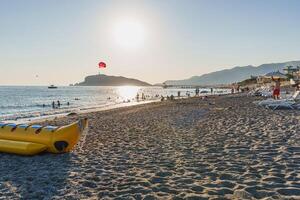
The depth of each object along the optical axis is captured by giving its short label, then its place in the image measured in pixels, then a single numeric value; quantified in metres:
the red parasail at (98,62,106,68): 29.73
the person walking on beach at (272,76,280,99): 17.60
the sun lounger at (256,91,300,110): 13.67
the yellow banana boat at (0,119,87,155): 6.17
